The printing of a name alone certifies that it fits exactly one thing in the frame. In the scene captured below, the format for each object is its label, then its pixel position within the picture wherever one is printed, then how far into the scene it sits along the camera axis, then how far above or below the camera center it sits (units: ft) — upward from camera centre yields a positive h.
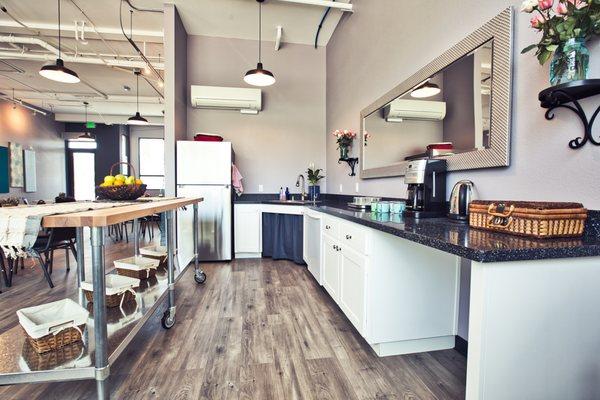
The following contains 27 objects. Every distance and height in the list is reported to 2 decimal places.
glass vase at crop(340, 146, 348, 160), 12.04 +1.53
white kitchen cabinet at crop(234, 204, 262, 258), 13.98 -1.96
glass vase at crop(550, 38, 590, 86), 3.47 +1.60
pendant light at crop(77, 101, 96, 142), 25.23 +4.36
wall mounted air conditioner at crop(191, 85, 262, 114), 13.80 +4.34
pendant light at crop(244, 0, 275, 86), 11.63 +4.53
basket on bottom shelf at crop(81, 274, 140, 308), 5.92 -2.26
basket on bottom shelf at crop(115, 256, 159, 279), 7.57 -2.17
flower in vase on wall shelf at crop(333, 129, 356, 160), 11.81 +2.04
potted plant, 14.46 +0.31
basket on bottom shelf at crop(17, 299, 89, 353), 4.33 -2.26
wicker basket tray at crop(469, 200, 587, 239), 3.48 -0.35
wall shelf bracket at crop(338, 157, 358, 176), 11.70 +1.09
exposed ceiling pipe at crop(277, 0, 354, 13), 11.53 +7.40
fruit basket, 6.40 -0.05
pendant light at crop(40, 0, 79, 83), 10.79 +4.28
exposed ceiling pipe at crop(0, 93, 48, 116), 21.50 +6.53
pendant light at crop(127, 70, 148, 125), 20.16 +5.03
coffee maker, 6.17 +0.10
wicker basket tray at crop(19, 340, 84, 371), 4.02 -2.51
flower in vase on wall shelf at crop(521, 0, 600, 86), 3.35 +1.89
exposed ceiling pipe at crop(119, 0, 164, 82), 12.40 +6.96
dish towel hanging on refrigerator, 14.30 +0.41
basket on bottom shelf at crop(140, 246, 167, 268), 9.05 -2.16
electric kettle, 5.19 -0.19
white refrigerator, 12.84 -0.31
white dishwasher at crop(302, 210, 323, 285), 9.82 -2.02
